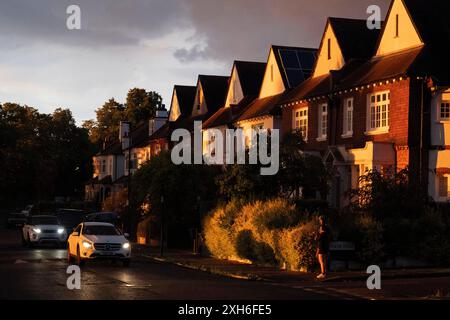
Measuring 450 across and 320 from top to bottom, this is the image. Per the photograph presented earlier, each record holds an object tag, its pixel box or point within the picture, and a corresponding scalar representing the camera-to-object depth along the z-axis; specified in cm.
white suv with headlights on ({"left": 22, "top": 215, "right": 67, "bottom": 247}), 3934
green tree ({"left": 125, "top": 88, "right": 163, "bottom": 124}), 10469
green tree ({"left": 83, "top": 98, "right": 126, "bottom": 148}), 11181
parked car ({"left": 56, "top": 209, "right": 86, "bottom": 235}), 4498
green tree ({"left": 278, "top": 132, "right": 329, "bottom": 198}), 3341
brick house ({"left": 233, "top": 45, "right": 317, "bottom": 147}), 4522
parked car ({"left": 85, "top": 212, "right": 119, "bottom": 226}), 4478
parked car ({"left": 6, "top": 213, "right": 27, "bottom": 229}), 6912
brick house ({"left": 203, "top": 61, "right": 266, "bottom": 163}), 5116
